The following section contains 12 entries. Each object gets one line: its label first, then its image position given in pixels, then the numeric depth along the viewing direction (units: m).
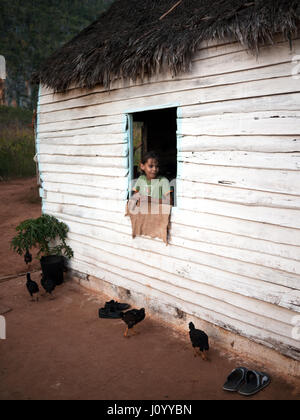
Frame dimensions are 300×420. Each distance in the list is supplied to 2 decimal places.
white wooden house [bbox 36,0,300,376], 3.58
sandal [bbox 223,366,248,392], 3.57
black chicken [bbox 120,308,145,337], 4.63
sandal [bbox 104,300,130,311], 5.40
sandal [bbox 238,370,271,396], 3.51
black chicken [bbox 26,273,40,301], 5.87
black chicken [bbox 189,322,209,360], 4.00
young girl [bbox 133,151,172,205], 4.89
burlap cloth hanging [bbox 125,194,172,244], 4.75
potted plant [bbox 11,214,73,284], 6.55
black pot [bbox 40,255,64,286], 6.53
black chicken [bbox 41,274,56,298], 5.95
